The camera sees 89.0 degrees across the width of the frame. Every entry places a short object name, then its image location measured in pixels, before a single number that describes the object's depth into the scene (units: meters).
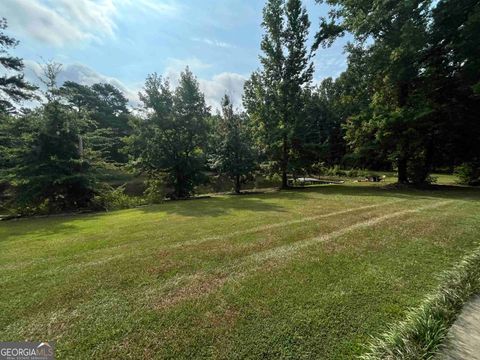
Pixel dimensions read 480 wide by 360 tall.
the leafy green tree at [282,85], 16.20
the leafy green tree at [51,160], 11.13
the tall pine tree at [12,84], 18.50
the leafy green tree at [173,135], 14.58
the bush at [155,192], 13.31
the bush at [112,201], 12.18
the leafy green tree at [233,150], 16.12
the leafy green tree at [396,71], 12.33
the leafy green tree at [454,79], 12.45
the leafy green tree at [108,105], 40.62
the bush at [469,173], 16.16
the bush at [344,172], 28.82
